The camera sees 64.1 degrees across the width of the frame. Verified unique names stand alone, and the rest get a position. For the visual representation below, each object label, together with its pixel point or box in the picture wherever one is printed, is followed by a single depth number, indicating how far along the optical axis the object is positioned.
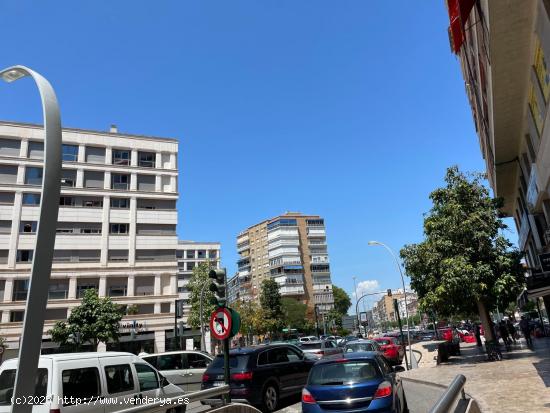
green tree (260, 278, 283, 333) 74.06
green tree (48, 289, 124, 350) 37.75
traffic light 10.38
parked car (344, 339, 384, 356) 21.20
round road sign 10.08
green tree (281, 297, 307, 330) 85.75
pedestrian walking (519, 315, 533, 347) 26.15
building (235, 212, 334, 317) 105.62
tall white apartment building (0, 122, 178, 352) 45.66
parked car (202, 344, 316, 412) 11.64
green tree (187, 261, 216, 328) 45.88
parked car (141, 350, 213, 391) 16.94
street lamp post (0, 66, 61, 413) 3.72
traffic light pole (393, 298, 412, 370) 23.35
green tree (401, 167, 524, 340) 19.33
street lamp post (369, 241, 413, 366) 32.41
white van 7.02
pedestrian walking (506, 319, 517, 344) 30.98
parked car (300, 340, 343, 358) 22.70
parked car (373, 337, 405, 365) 26.90
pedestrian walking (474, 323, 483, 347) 29.72
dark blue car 7.62
